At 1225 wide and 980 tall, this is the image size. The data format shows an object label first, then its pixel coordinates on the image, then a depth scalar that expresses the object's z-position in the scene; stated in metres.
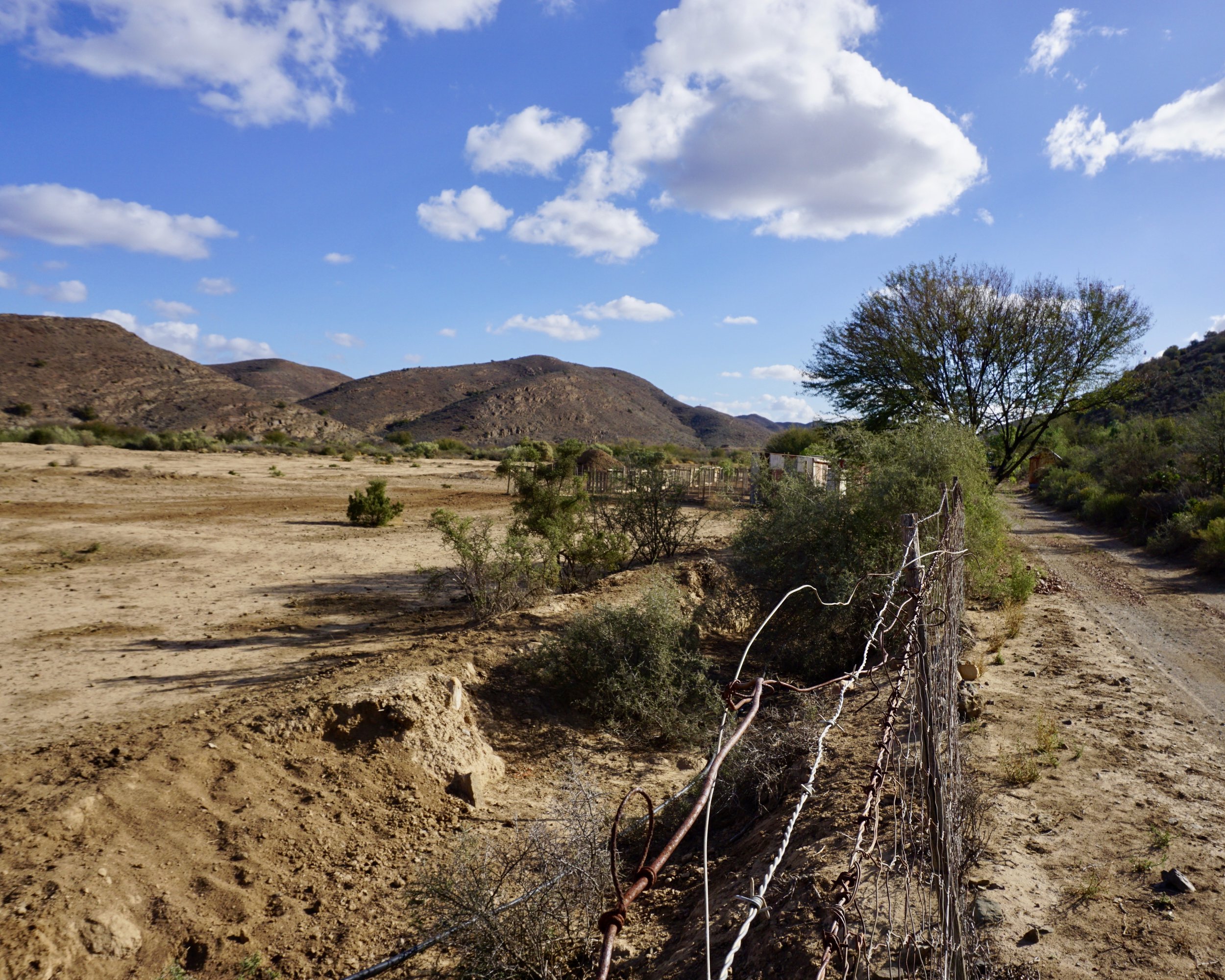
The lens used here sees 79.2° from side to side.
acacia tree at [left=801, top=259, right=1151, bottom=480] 17.34
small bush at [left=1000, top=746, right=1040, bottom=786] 5.37
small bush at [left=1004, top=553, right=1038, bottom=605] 11.80
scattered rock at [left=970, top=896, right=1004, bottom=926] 3.63
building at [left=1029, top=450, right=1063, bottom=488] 42.66
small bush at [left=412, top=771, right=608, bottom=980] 3.64
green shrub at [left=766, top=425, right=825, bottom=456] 39.94
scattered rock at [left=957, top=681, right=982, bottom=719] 6.66
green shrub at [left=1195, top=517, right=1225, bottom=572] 14.13
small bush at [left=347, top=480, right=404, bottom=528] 19.33
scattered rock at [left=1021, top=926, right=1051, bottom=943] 3.52
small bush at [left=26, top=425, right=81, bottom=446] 37.06
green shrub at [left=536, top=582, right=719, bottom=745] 7.00
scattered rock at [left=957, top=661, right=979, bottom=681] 7.87
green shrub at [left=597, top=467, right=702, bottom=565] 12.86
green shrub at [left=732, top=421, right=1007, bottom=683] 8.02
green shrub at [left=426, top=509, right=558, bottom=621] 9.73
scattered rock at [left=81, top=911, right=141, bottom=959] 3.87
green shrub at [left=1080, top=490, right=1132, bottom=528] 23.39
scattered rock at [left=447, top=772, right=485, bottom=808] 5.90
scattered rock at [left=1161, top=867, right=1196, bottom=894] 3.92
